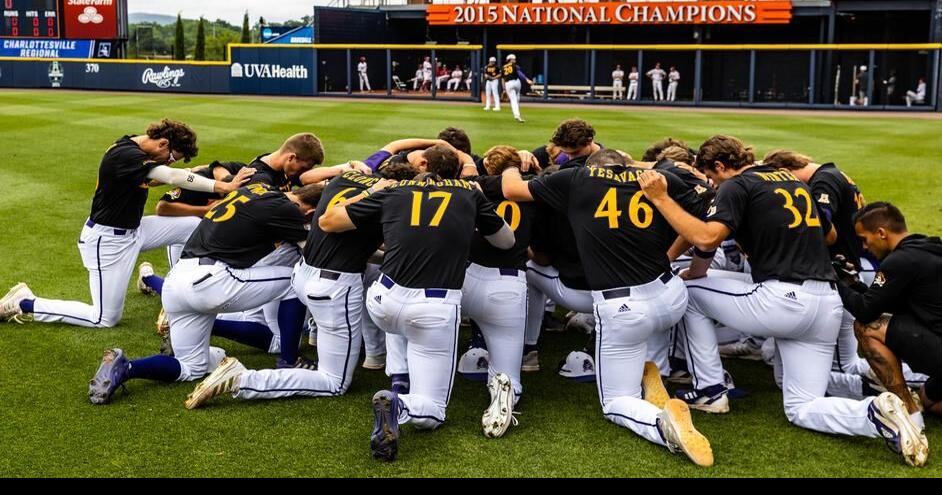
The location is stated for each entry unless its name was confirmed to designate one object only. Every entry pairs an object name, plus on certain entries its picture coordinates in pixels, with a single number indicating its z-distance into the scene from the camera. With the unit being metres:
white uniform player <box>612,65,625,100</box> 31.66
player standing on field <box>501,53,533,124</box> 22.92
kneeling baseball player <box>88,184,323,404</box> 5.89
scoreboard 37.81
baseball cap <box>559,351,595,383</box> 6.18
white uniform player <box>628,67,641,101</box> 30.98
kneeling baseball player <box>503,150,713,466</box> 5.28
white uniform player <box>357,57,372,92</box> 33.22
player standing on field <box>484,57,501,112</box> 25.16
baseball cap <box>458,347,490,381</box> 6.29
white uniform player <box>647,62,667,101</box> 31.23
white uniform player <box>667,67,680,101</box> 30.91
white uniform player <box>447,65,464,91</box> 33.38
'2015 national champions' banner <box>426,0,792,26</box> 32.59
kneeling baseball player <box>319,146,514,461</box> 5.16
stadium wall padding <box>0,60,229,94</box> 34.22
